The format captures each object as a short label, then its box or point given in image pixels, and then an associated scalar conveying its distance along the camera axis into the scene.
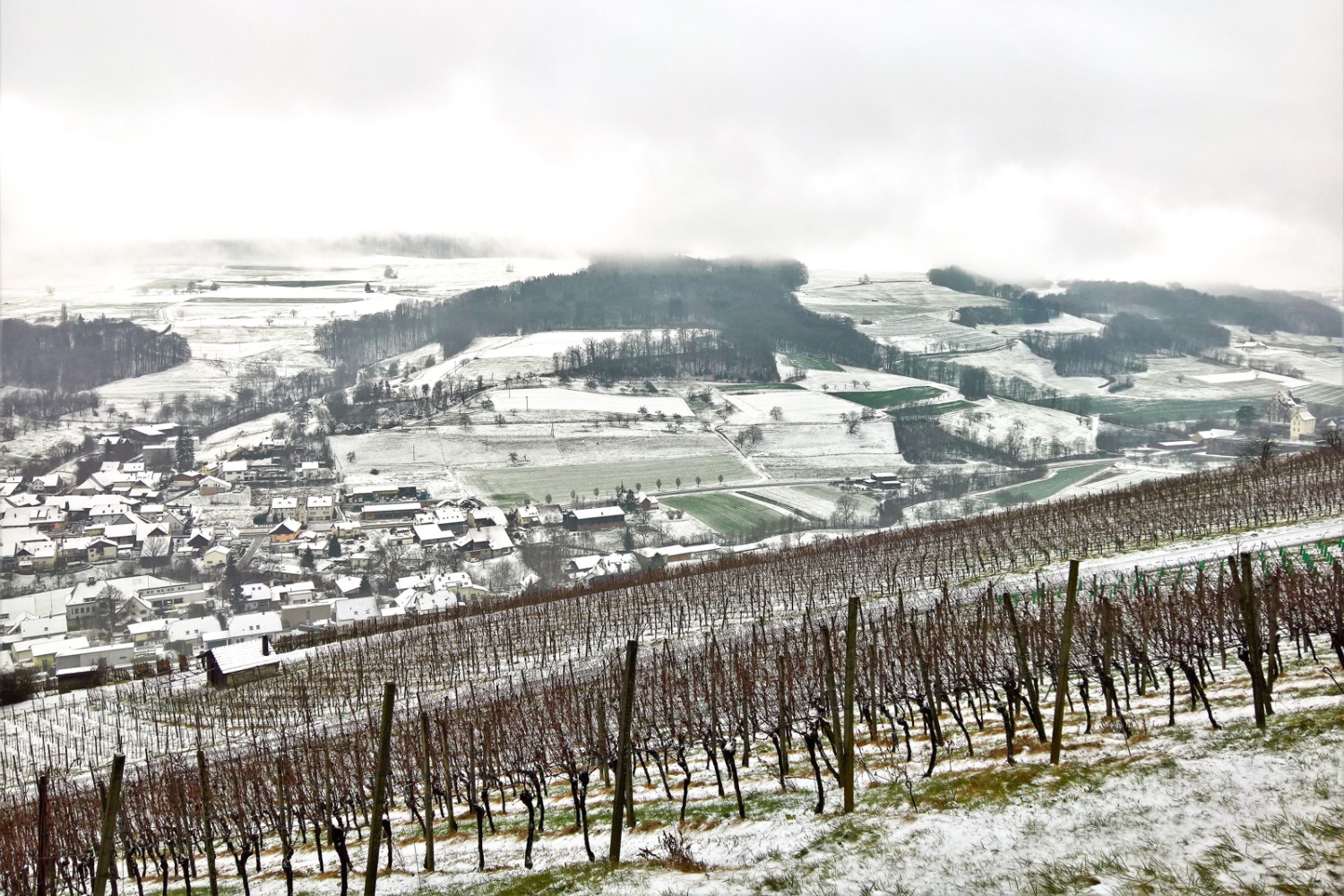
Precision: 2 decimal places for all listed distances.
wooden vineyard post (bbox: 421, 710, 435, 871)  12.18
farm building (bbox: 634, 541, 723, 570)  75.31
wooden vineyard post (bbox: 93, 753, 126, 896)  8.62
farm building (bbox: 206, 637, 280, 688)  43.06
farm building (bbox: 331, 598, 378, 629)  65.18
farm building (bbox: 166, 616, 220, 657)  62.69
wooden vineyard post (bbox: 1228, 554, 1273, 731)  8.84
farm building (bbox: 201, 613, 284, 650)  60.66
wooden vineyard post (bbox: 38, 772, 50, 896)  8.96
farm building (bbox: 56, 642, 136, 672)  57.99
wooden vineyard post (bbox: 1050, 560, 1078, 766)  9.78
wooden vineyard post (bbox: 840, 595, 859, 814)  9.56
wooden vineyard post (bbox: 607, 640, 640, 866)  9.65
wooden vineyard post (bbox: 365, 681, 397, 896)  9.49
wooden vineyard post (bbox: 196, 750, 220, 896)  12.17
